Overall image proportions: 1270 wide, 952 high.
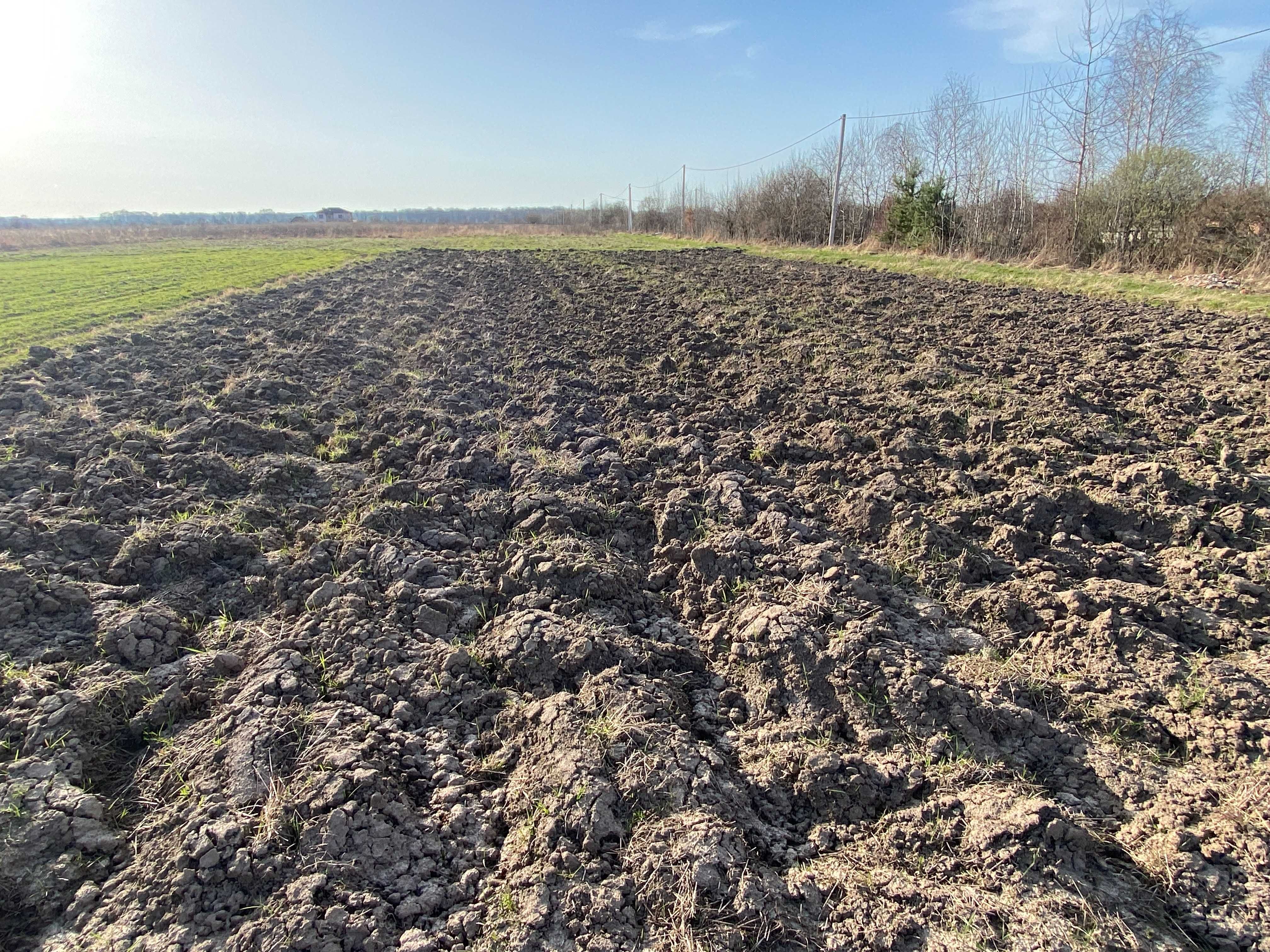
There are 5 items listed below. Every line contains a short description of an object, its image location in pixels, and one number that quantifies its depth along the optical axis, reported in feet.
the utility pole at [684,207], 162.71
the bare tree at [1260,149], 52.03
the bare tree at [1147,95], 62.23
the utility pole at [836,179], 81.30
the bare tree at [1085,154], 64.18
